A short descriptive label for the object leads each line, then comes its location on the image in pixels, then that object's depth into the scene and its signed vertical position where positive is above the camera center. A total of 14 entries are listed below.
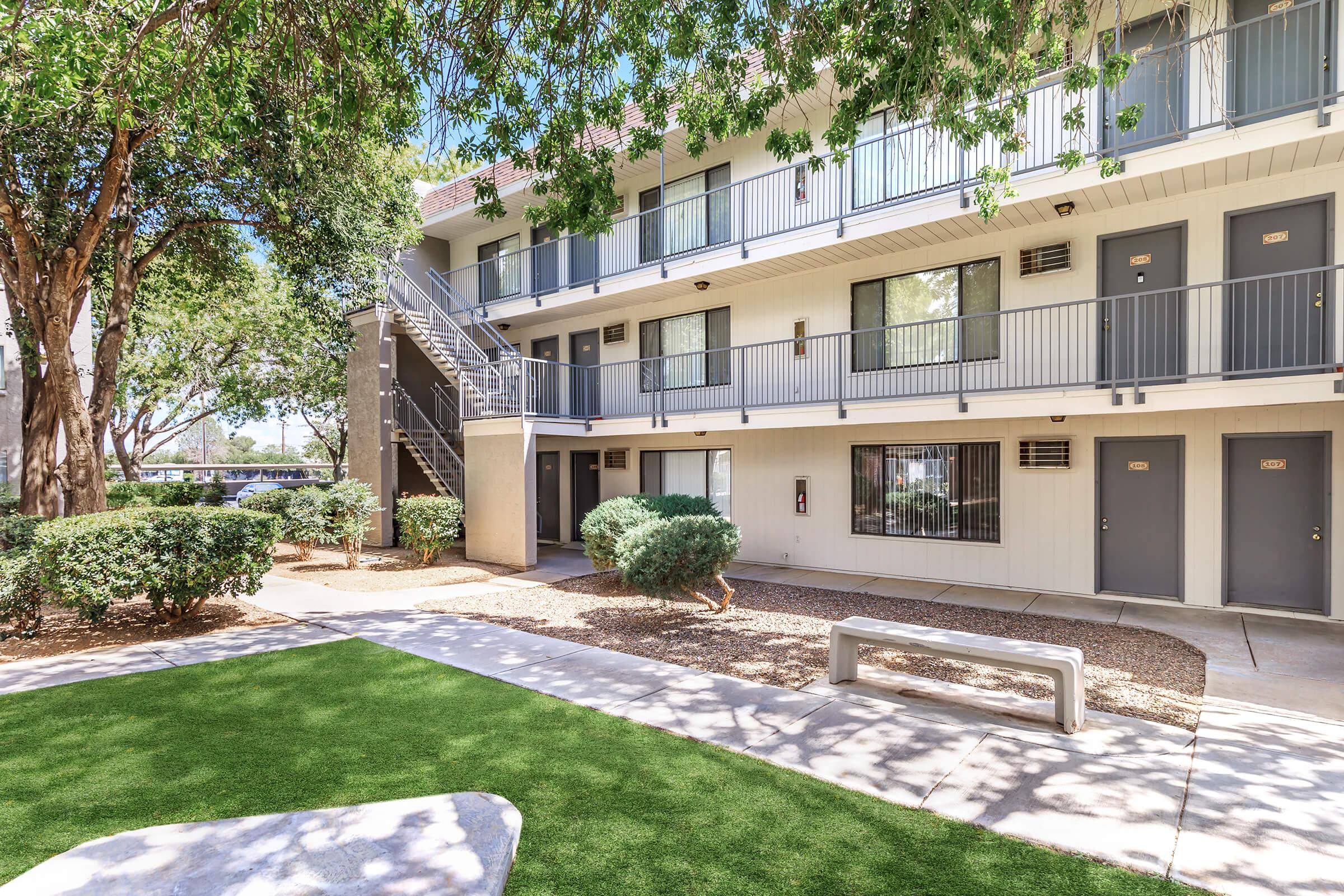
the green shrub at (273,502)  13.95 -1.25
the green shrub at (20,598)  7.17 -1.68
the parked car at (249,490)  23.68 -1.73
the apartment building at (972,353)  8.66 +1.48
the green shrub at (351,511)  13.41 -1.45
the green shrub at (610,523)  11.37 -1.41
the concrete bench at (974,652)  5.28 -1.81
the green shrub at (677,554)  8.75 -1.52
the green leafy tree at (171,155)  6.16 +3.68
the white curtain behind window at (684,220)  14.44 +4.80
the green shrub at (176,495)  20.19 -1.60
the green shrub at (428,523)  13.25 -1.63
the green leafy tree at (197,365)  21.91 +2.74
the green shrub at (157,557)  7.19 -1.30
